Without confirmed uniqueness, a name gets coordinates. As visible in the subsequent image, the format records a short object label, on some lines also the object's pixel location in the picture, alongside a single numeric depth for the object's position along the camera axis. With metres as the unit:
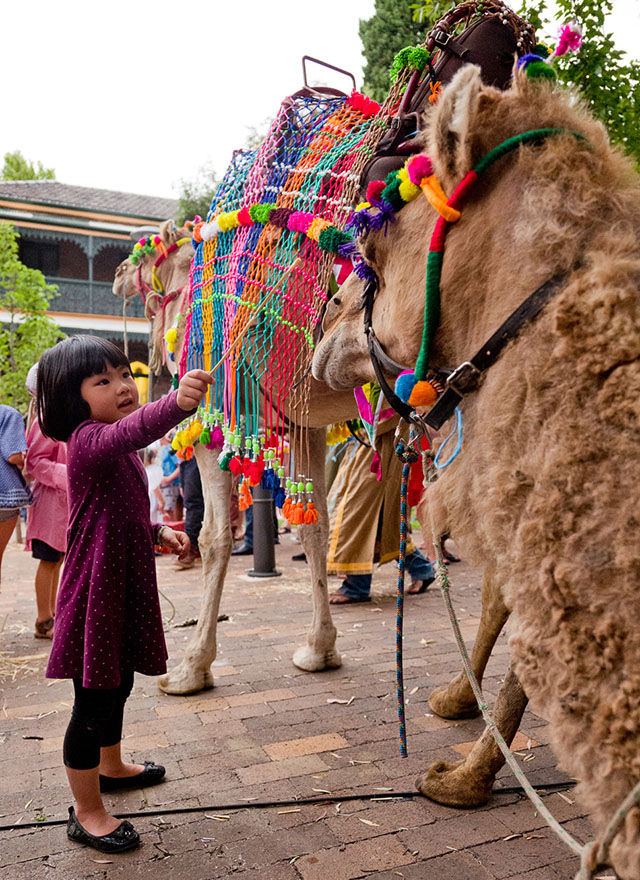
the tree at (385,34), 16.12
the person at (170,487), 10.30
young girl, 2.34
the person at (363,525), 5.91
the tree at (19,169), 42.00
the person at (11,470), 4.80
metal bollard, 7.25
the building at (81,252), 23.34
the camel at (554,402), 1.18
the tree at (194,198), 18.36
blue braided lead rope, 2.10
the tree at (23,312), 14.28
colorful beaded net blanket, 2.98
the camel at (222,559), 3.72
